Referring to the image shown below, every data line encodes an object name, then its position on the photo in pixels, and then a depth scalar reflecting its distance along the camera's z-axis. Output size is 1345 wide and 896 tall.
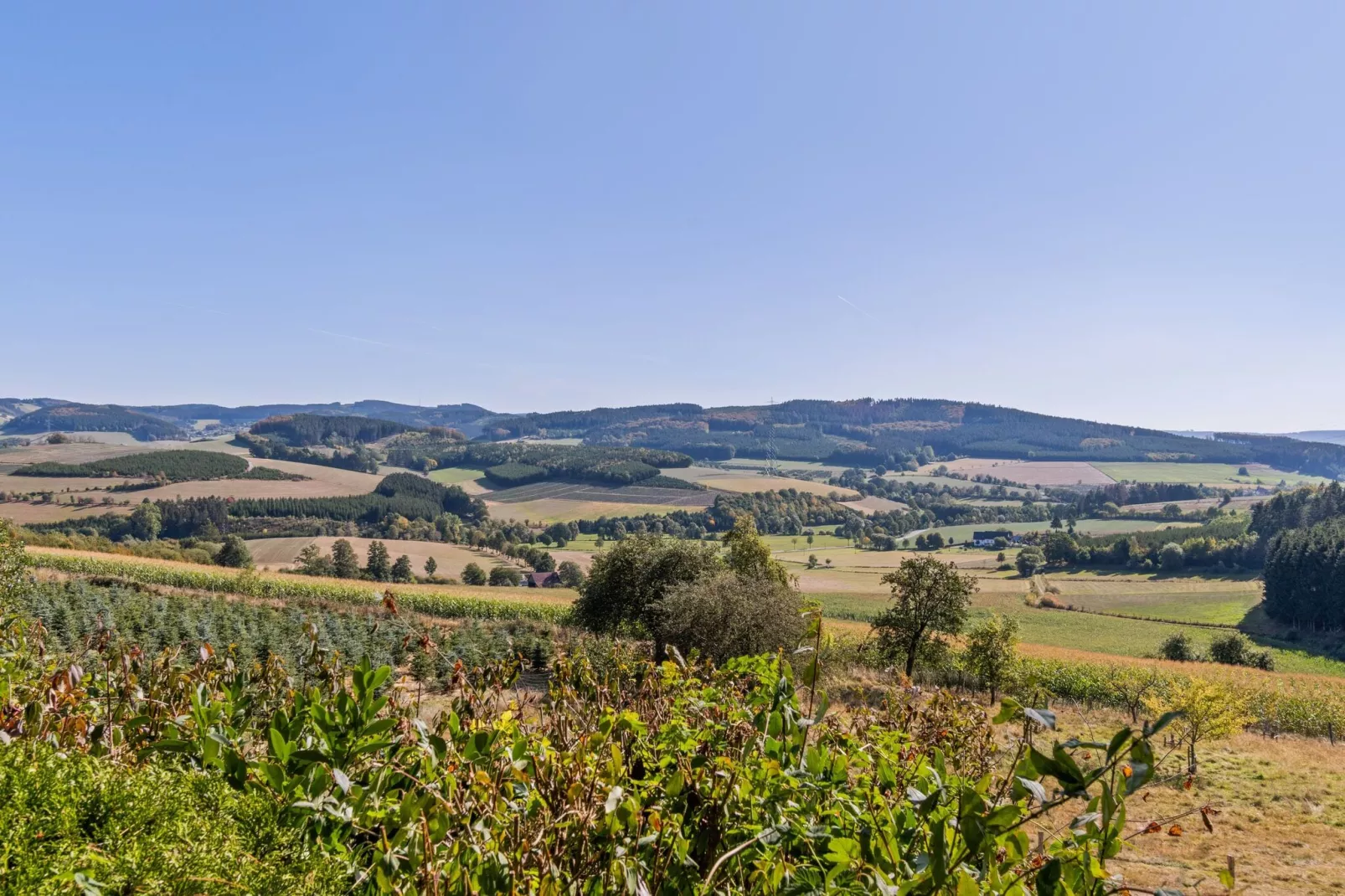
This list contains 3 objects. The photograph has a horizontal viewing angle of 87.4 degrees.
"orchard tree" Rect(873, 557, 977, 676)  29.16
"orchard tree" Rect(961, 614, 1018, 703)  28.73
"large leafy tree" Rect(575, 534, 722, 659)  29.55
